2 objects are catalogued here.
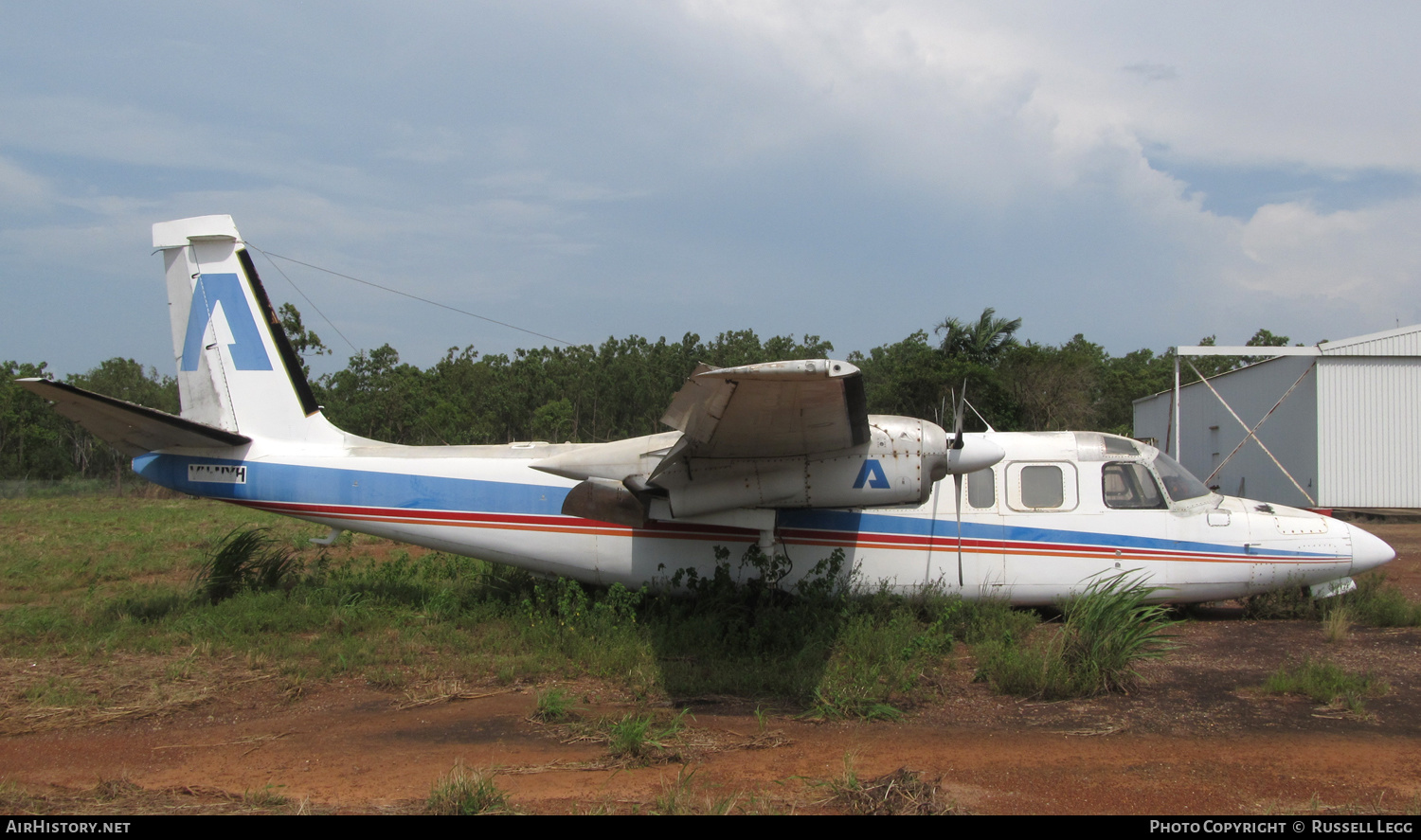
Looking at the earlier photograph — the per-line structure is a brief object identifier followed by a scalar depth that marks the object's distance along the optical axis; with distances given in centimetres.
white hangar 1977
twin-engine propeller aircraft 884
